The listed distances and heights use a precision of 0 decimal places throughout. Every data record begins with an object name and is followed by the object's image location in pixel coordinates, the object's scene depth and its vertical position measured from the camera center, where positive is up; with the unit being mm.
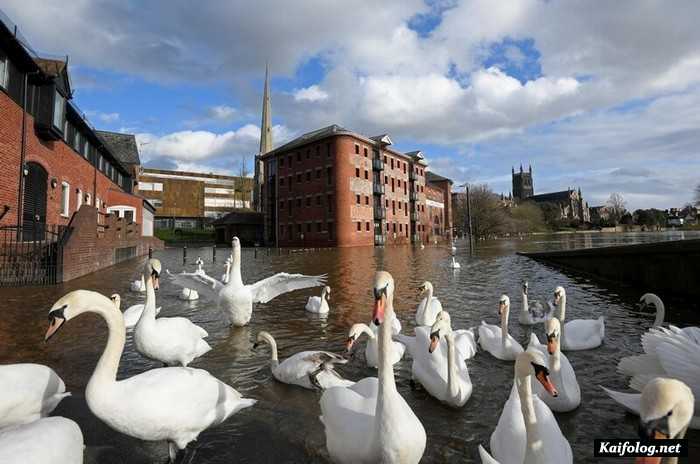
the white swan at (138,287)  11109 -1072
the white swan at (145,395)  2705 -1140
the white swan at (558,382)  3801 -1491
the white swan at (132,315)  6586 -1166
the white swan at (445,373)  3916 -1459
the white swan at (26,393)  2830 -1129
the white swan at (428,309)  7160 -1278
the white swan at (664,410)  1683 -808
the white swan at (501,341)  5375 -1504
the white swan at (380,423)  2607 -1359
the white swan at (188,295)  10276 -1258
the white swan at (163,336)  4543 -1096
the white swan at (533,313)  7488 -1505
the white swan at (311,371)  4215 -1489
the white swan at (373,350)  4823 -1493
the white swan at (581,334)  5812 -1531
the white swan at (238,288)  7035 -779
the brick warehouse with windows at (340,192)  44562 +7623
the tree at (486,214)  72250 +5926
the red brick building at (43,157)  13594 +4646
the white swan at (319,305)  8486 -1364
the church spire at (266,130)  87688 +28930
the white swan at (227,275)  12609 -886
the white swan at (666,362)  3309 -1196
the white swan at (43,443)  1987 -1095
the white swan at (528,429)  2496 -1416
